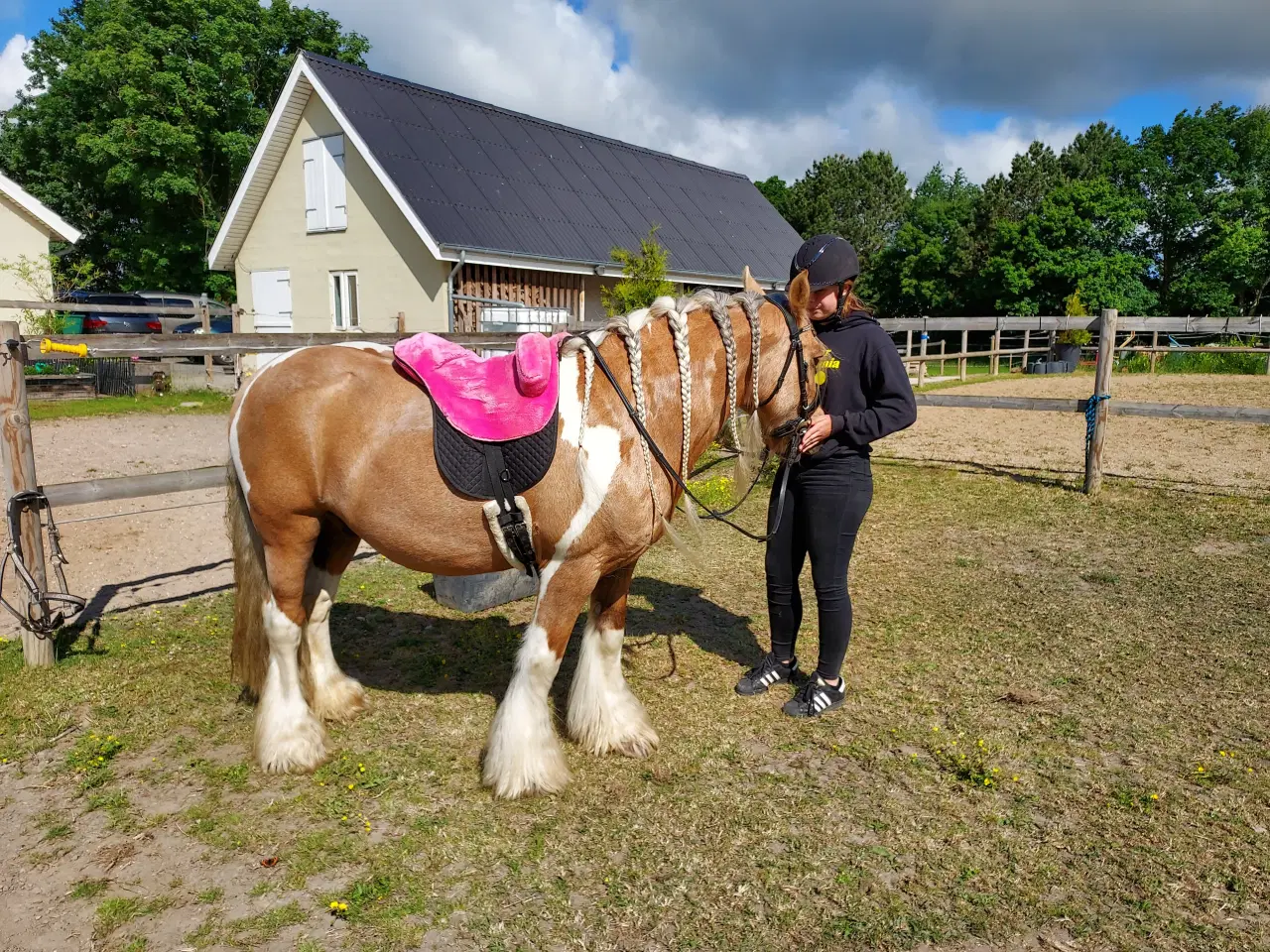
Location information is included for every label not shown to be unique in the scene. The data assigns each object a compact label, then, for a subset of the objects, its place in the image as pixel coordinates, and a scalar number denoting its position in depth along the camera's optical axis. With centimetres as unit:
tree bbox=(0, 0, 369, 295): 2509
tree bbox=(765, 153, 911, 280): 4284
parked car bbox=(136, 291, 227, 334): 2422
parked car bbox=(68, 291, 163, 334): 1927
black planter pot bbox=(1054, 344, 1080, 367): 2227
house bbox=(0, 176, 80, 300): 1872
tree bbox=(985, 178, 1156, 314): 2984
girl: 319
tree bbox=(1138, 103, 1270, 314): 3156
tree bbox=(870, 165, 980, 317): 3450
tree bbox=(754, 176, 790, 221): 4534
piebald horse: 291
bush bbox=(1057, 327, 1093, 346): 2289
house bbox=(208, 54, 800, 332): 1511
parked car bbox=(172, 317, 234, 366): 1662
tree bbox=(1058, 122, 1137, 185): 3803
